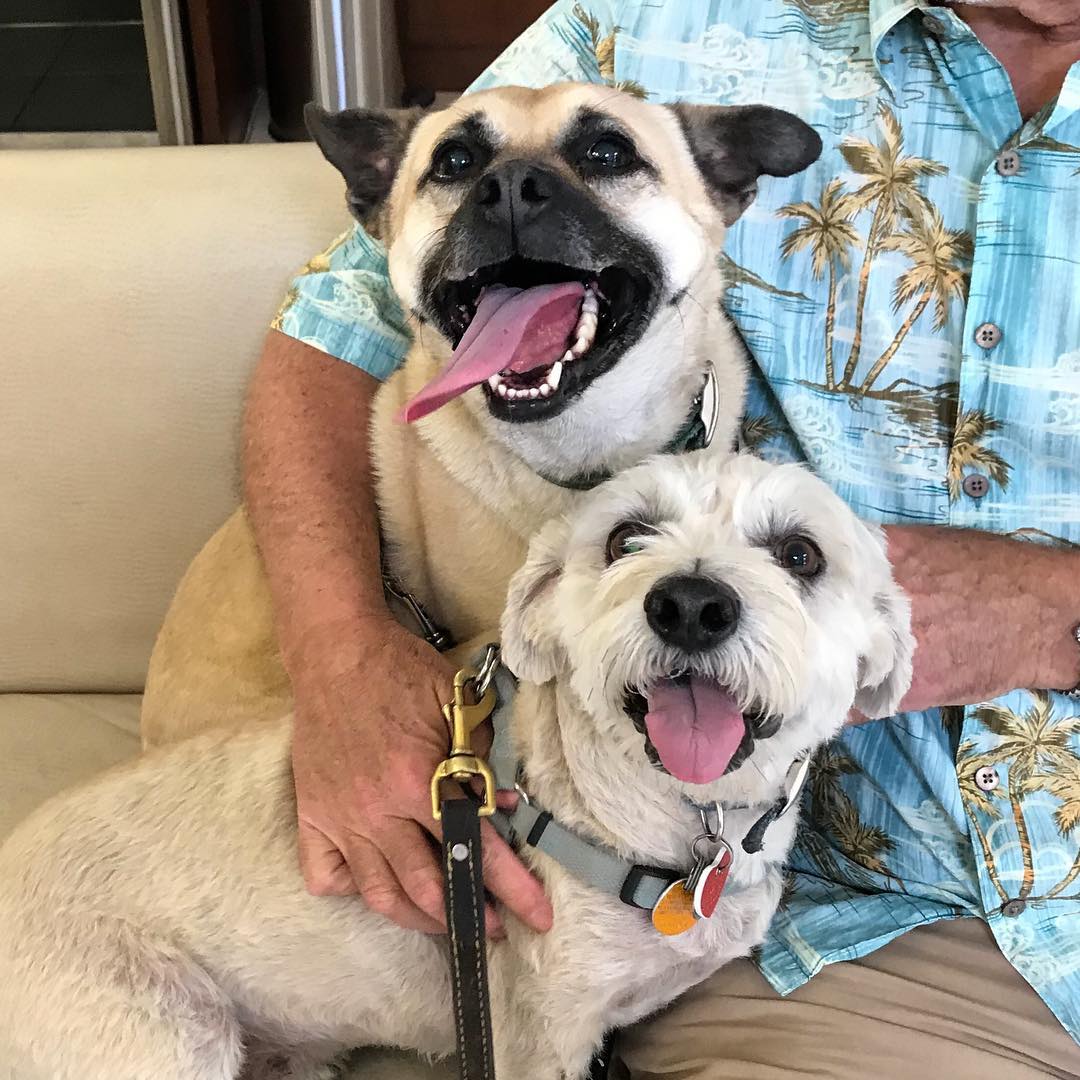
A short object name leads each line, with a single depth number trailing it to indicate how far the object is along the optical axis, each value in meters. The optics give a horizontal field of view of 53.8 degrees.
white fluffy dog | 0.99
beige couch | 1.76
